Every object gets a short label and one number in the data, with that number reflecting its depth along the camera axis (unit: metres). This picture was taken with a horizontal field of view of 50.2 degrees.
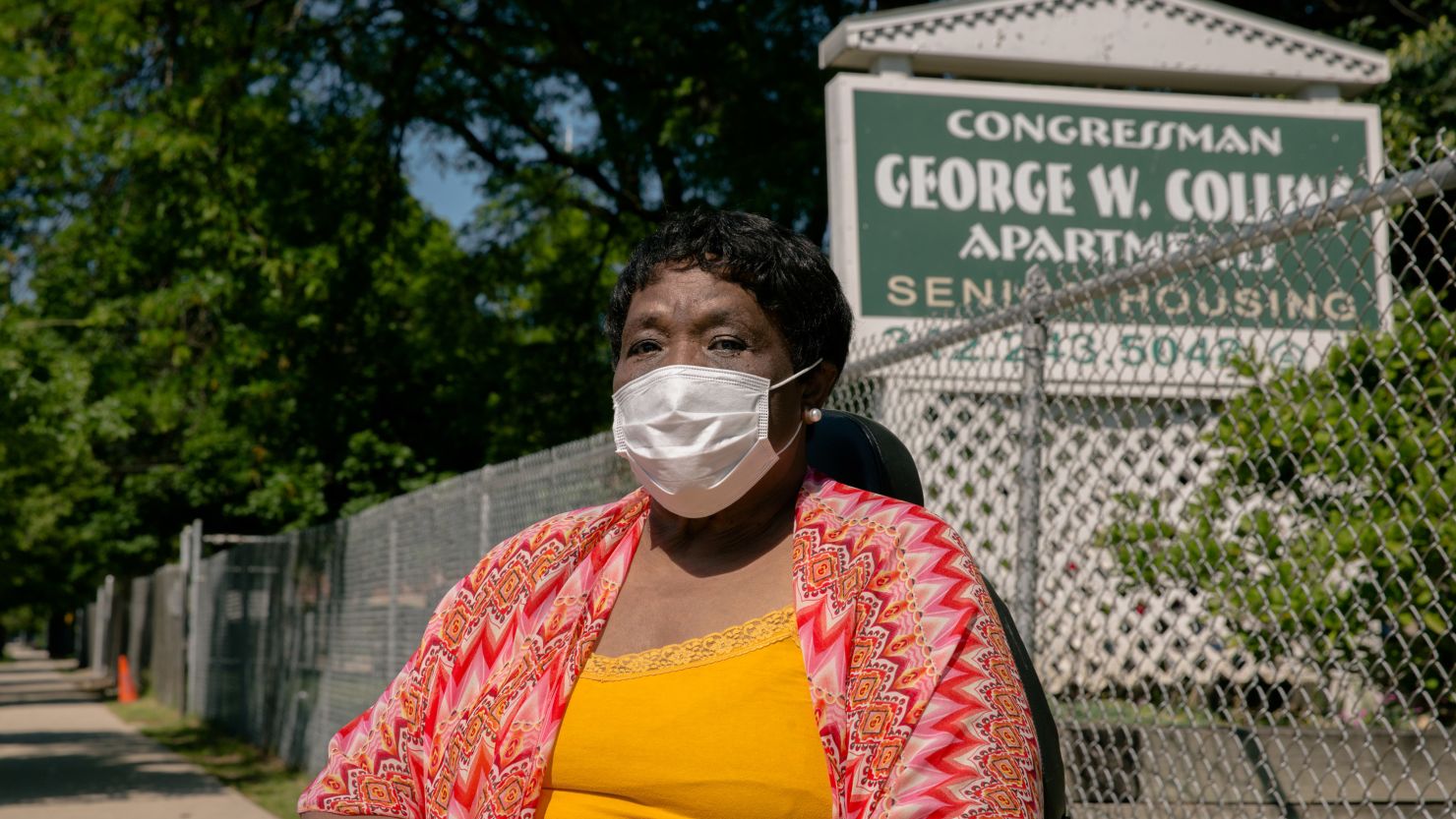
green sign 6.45
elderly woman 1.97
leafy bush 3.42
